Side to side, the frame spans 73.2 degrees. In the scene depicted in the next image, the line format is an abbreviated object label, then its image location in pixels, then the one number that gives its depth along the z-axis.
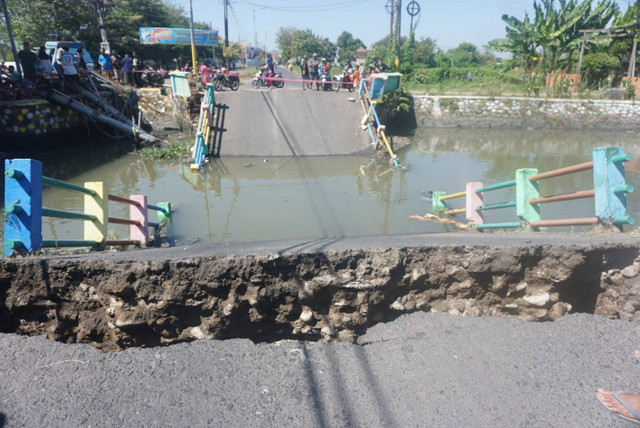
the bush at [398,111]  17.86
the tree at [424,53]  40.75
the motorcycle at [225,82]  19.98
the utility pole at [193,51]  18.88
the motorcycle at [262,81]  20.34
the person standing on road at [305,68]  21.20
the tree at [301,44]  69.75
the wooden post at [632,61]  20.48
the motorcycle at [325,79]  20.35
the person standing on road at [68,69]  14.45
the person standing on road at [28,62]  12.82
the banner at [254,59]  64.75
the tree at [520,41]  23.69
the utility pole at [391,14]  24.25
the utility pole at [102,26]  19.91
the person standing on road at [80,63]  15.89
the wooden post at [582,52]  20.99
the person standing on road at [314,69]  20.41
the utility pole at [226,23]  37.88
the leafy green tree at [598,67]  23.31
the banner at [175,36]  31.94
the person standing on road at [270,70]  20.07
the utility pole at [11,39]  13.11
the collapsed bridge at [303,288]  3.23
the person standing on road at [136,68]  19.73
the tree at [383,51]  25.22
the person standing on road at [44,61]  13.76
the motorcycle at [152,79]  20.06
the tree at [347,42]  91.31
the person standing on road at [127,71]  18.42
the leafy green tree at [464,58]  42.56
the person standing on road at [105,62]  18.31
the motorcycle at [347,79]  20.44
